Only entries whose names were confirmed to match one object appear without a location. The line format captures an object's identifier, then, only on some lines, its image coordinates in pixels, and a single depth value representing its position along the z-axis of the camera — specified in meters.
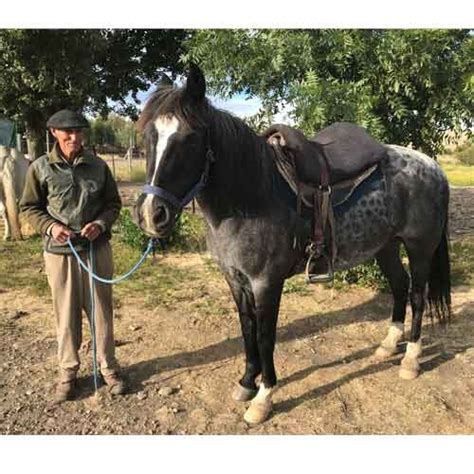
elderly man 3.05
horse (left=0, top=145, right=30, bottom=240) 7.82
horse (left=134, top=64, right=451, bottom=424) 2.33
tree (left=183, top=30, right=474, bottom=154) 4.59
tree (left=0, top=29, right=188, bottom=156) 8.13
